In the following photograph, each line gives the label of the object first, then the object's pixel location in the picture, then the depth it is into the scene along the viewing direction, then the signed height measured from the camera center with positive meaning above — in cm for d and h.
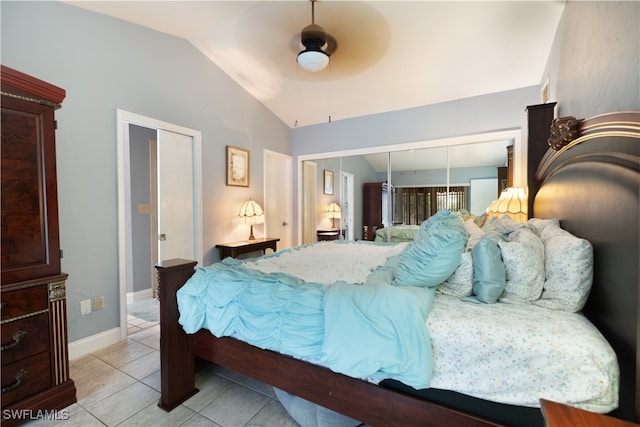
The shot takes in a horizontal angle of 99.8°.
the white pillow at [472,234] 165 -19
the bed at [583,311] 91 -50
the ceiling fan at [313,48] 235 +145
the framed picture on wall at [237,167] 377 +60
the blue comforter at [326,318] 115 -55
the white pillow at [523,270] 126 -30
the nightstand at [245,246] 357 -54
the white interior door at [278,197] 453 +20
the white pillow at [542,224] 155 -11
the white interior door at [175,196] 304 +14
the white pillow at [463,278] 138 -37
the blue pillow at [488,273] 128 -32
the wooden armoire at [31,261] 146 -30
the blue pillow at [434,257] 131 -25
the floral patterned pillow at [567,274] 115 -30
